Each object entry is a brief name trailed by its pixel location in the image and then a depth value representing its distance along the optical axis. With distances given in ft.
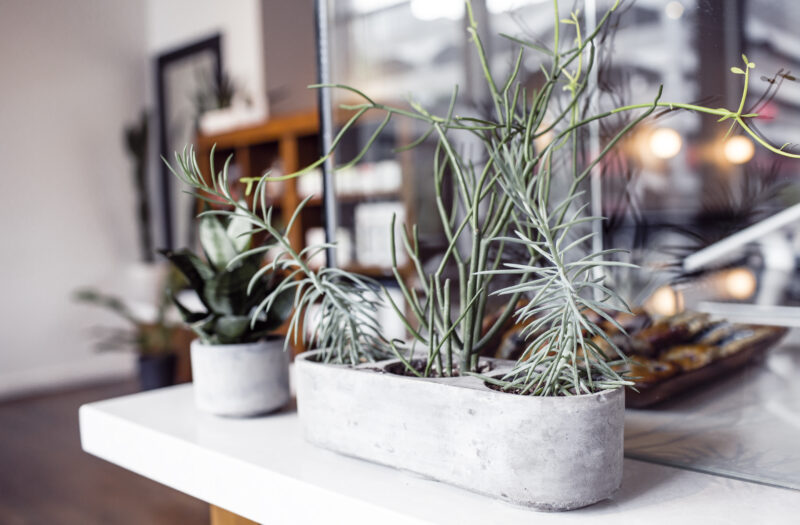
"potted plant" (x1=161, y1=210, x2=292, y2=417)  2.69
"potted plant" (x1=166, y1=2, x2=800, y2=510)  1.70
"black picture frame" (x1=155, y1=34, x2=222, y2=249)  15.50
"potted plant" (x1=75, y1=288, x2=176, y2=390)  13.02
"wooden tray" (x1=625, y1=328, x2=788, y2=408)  2.45
